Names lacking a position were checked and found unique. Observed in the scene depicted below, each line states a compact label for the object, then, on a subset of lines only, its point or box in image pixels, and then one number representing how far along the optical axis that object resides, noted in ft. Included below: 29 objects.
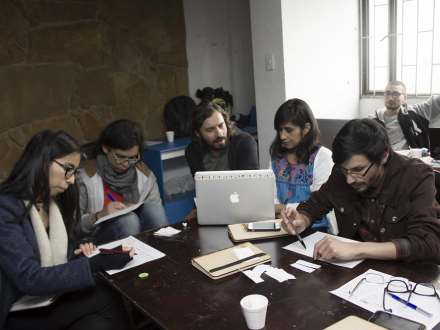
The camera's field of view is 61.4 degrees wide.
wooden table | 3.14
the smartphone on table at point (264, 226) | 4.96
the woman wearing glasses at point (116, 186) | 6.97
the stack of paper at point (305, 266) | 3.89
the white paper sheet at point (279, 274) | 3.76
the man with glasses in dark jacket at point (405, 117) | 10.25
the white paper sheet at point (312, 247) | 3.94
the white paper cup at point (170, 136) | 11.43
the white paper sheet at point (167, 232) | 5.27
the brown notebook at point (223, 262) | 3.95
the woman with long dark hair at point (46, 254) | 4.11
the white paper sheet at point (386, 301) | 2.97
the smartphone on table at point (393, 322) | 2.81
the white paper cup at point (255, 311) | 2.93
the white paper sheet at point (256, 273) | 3.79
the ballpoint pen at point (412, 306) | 2.99
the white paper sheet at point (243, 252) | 4.25
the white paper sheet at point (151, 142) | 11.24
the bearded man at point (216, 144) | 7.65
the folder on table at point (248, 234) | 4.81
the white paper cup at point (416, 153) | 8.07
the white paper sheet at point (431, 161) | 7.45
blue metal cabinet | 10.41
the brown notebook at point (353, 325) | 2.74
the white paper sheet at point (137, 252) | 4.44
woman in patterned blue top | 6.22
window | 10.98
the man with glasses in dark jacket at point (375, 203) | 3.90
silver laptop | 5.14
